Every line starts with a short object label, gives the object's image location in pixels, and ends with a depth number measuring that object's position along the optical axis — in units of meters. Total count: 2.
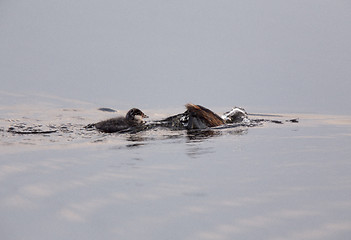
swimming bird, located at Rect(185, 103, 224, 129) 12.06
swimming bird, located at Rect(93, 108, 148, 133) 11.52
